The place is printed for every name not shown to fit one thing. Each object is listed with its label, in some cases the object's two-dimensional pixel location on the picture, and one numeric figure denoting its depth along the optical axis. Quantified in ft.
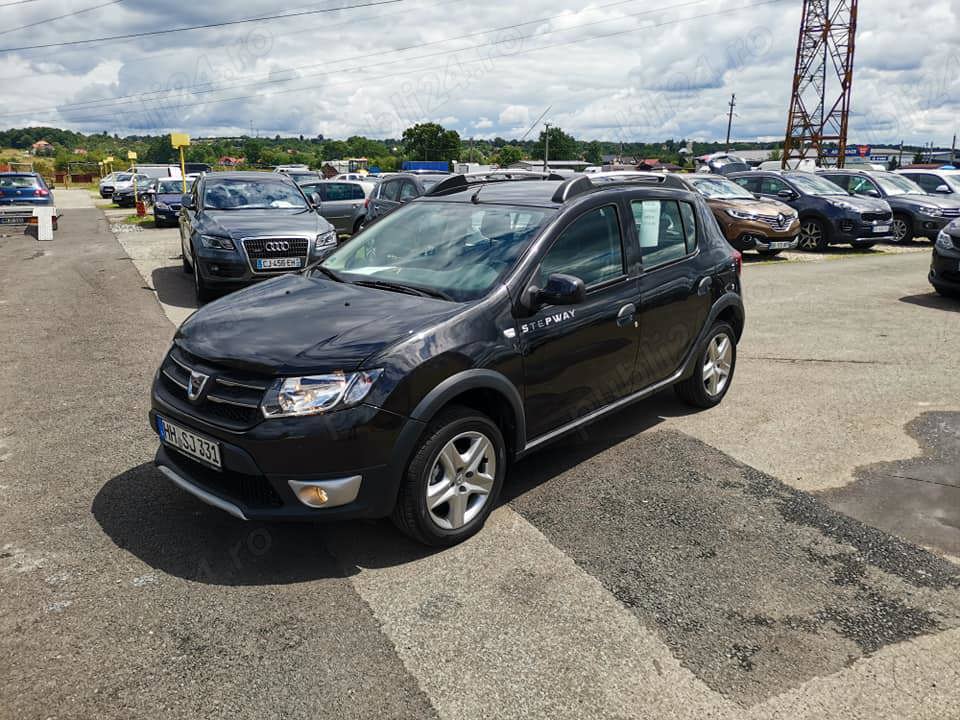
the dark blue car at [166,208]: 70.69
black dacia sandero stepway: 10.41
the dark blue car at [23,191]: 68.64
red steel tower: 185.78
